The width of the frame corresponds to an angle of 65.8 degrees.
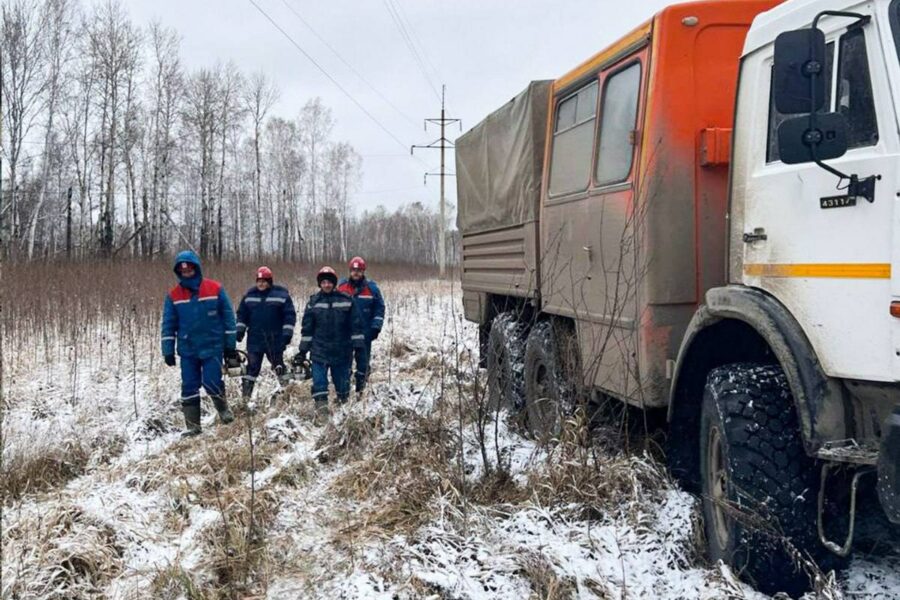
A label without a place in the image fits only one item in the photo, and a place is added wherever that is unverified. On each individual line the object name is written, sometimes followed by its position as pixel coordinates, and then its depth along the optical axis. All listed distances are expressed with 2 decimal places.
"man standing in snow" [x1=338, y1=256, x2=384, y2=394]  7.38
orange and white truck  2.46
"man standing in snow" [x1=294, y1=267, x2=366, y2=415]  6.44
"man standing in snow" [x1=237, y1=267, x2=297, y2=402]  7.30
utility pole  32.94
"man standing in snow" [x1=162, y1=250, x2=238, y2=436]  6.18
